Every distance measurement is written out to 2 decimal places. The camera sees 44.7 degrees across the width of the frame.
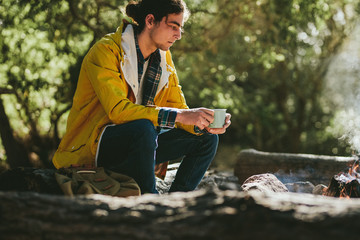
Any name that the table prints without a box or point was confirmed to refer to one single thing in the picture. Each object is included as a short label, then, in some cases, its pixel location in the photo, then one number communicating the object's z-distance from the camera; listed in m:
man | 2.82
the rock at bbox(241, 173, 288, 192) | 3.26
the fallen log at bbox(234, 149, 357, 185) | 4.37
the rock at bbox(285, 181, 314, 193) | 3.95
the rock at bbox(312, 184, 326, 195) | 3.60
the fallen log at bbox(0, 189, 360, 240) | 1.70
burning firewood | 3.24
